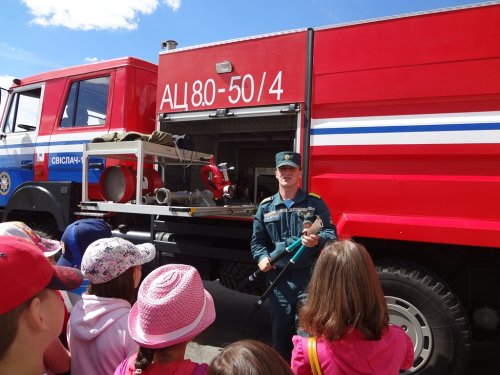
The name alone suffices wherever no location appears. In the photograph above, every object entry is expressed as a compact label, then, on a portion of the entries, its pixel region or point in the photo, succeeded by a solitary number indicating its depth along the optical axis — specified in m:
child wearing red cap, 0.95
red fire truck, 2.63
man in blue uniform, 2.51
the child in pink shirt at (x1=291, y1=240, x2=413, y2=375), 1.42
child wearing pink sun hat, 1.23
